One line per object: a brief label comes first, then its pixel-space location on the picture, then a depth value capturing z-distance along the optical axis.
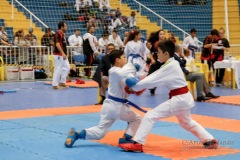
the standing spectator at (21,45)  20.17
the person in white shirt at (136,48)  13.96
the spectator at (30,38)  20.65
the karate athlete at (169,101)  6.77
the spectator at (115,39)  21.75
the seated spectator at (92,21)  23.41
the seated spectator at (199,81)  12.57
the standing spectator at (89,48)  19.16
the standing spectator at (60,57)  15.45
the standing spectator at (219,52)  17.23
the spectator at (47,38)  20.88
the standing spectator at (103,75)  11.53
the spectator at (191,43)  20.29
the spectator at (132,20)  25.14
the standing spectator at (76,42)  21.59
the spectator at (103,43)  21.83
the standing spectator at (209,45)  17.64
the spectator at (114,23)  24.43
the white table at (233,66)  16.00
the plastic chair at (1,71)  19.69
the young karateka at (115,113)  7.10
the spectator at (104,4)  24.98
